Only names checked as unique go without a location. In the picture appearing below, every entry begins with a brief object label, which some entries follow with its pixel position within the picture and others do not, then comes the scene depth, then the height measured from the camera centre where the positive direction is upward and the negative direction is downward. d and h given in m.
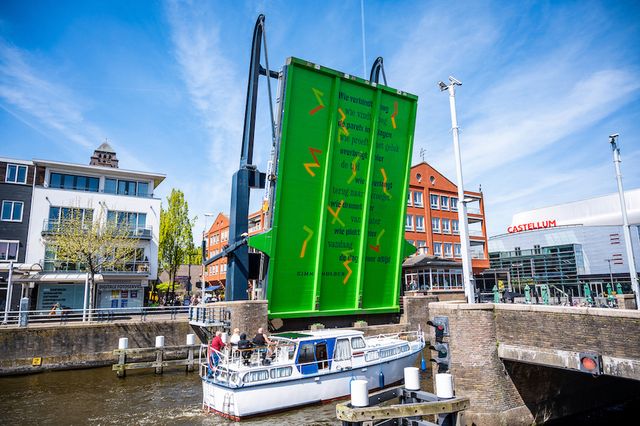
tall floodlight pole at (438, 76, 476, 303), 10.50 +2.26
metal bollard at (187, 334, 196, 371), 18.89 -2.87
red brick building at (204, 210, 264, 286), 50.84 +7.09
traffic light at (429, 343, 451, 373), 9.36 -1.67
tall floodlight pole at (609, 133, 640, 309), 16.75 +3.49
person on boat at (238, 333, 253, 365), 12.66 -1.87
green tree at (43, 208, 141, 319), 24.19 +2.99
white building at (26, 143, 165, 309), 26.05 +5.13
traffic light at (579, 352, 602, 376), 7.98 -1.63
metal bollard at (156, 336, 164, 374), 18.25 -2.80
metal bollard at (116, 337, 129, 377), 17.42 -2.88
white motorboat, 11.94 -2.71
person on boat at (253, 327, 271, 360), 13.12 -1.83
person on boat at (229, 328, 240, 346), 13.33 -1.67
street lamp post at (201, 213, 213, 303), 20.81 +3.82
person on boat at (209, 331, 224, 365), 13.23 -1.84
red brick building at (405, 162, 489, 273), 40.56 +6.93
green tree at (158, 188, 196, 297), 37.22 +5.29
